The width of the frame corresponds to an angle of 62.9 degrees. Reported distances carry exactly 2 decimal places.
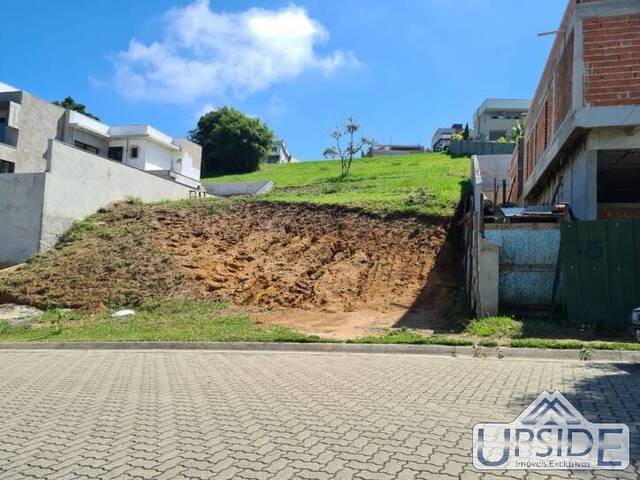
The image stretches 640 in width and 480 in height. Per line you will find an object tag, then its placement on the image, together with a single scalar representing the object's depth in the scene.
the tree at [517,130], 48.89
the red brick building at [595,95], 11.37
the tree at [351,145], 41.56
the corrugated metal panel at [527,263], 11.03
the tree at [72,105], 55.68
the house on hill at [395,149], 89.56
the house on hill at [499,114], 76.06
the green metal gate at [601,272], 9.92
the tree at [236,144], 57.09
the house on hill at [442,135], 84.56
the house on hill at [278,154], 92.69
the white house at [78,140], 31.64
